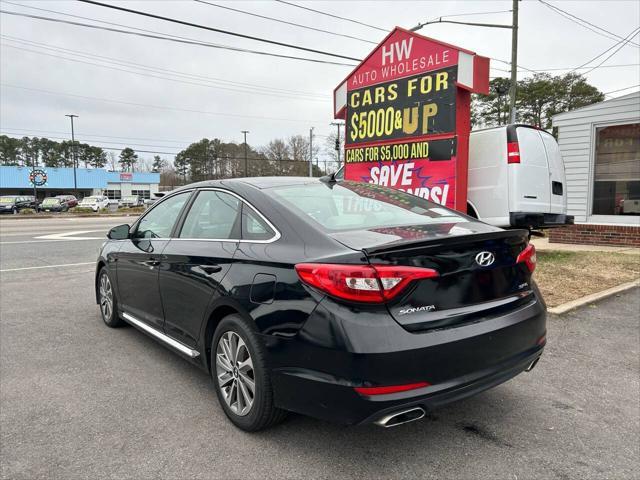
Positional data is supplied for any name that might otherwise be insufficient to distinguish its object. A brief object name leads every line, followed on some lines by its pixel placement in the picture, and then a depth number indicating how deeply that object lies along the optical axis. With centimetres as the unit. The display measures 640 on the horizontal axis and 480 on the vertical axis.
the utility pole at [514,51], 1688
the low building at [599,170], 1077
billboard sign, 650
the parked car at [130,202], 4719
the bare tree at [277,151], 7169
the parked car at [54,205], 3919
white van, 713
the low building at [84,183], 6153
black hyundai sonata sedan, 213
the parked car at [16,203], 3657
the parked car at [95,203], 4088
